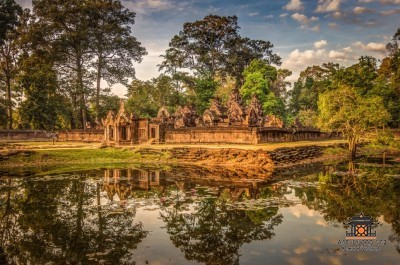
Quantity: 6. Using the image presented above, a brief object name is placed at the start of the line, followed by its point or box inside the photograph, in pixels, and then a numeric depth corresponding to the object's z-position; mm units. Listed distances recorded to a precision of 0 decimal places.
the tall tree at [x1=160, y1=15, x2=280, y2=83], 68625
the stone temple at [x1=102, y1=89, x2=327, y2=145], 34344
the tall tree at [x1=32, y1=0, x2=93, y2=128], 52594
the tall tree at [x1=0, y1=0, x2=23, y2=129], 53281
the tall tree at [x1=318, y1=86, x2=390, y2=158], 29578
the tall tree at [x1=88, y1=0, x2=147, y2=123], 55375
